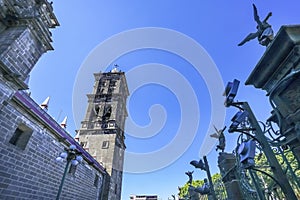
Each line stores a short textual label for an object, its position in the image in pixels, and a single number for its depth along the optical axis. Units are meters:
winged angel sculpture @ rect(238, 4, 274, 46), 2.46
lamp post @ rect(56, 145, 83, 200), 6.37
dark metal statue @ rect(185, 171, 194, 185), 6.37
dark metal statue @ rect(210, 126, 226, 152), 3.85
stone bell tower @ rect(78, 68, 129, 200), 19.45
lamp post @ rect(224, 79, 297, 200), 1.88
